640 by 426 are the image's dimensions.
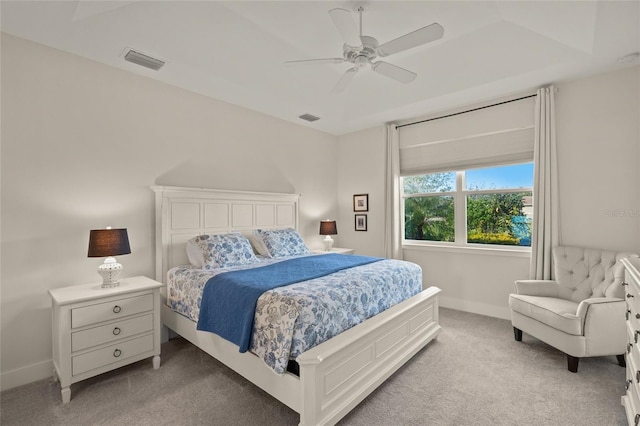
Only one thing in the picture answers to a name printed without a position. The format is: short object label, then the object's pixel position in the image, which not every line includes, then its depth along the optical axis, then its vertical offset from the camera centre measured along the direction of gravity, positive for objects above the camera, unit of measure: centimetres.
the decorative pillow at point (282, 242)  376 -36
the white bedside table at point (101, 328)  224 -90
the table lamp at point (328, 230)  484 -27
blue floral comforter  191 -67
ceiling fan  206 +122
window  391 +10
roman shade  372 +99
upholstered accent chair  249 -85
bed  188 -97
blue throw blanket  212 -59
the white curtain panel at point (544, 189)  342 +26
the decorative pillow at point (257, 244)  382 -39
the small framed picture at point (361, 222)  521 -15
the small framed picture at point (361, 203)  519 +17
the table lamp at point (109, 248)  251 -29
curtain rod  366 +136
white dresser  164 -76
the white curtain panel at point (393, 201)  469 +19
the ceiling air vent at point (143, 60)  281 +145
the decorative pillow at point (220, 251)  306 -39
